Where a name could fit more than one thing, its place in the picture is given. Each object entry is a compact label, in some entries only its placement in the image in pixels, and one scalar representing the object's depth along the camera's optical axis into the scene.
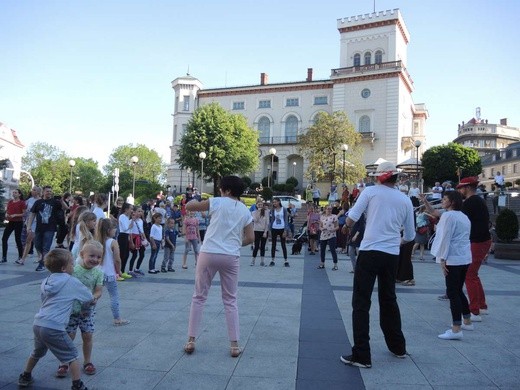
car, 31.50
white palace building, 48.62
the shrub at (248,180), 51.63
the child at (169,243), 10.59
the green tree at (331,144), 40.50
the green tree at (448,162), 47.91
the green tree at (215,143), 45.78
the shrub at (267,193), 35.47
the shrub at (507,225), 15.04
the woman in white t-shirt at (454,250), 5.33
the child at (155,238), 10.24
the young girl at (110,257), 5.37
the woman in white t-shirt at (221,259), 4.47
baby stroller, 15.71
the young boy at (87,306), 3.85
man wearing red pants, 6.13
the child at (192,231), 11.09
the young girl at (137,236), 9.78
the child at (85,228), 5.19
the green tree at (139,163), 87.12
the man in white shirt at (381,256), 4.36
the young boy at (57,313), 3.39
